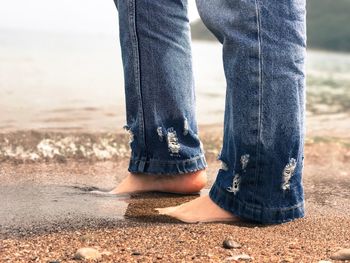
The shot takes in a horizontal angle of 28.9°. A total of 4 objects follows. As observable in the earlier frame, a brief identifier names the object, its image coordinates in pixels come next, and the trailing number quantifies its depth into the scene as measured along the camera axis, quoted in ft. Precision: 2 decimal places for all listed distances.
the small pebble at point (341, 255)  6.31
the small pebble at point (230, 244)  6.44
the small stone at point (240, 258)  6.10
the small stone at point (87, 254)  5.99
